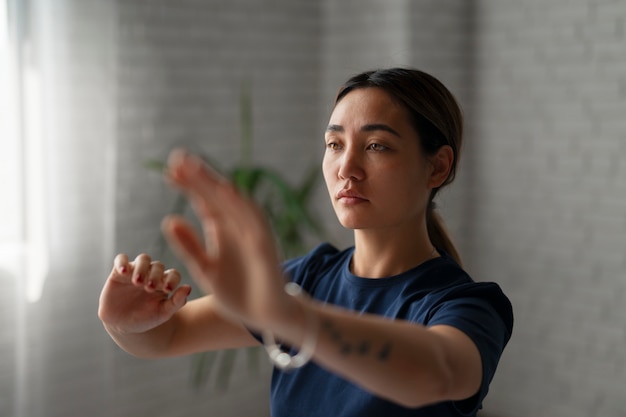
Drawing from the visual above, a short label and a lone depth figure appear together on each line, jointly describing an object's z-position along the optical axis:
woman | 1.36
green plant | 2.98
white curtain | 3.00
